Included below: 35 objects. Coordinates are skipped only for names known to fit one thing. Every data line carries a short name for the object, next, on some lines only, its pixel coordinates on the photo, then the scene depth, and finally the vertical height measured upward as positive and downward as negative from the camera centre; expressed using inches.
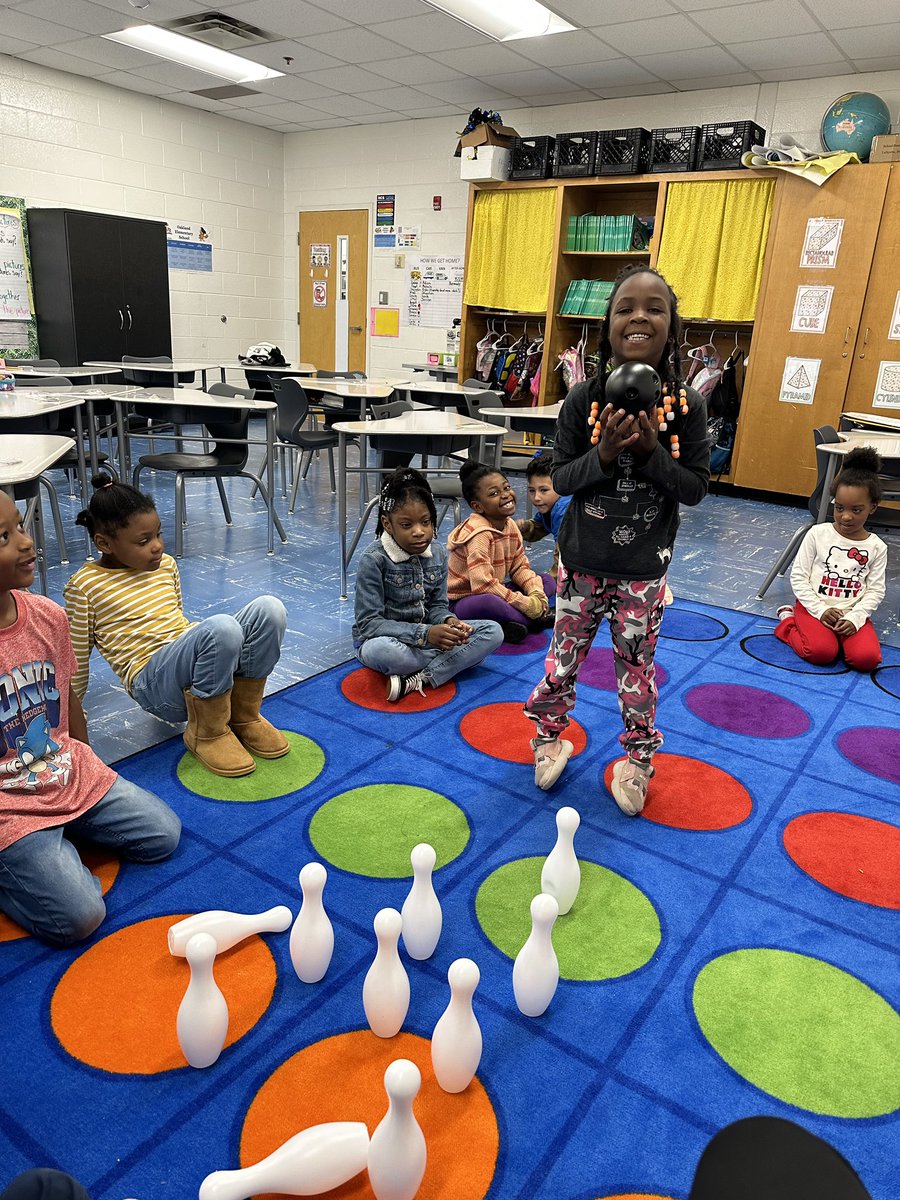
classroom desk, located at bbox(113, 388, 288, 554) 136.4 -12.8
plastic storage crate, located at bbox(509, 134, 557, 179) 232.5 +51.9
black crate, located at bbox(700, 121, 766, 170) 203.0 +52.1
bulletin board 239.6 +11.8
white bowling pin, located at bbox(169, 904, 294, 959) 51.6 -37.3
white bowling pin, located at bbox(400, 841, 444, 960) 50.4 -35.0
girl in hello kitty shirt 107.8 -28.5
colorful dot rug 41.4 -39.1
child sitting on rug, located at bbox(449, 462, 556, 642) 110.3 -29.9
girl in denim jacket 92.1 -31.1
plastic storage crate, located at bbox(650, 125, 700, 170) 210.7 +51.6
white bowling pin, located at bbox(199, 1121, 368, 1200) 35.7 -36.0
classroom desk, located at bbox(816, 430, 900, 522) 119.4 -13.1
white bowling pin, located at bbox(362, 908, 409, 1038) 44.5 -35.1
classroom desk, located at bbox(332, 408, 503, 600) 121.3 -13.5
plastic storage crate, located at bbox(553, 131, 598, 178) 225.6 +51.6
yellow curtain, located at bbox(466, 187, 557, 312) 238.8 +27.4
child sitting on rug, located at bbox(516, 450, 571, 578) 136.3 -24.6
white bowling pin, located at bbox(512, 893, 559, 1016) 46.5 -35.0
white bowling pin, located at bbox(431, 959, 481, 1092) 40.7 -34.8
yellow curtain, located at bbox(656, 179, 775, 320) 207.6 +27.8
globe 192.7 +55.6
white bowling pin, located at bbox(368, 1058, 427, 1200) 34.5 -34.2
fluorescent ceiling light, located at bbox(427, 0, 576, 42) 178.5 +70.8
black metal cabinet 240.5 +10.8
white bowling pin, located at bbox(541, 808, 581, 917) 55.9 -35.0
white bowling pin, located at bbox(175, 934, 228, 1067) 42.0 -35.0
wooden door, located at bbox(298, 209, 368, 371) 308.7 +17.0
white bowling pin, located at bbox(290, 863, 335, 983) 49.1 -35.3
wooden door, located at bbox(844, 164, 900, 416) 189.2 +8.4
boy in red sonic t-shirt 52.2 -31.5
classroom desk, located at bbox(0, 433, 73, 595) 76.5 -14.6
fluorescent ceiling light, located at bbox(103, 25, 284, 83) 212.7 +71.9
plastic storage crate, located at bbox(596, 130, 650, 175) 215.5 +51.0
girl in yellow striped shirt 71.1 -27.4
